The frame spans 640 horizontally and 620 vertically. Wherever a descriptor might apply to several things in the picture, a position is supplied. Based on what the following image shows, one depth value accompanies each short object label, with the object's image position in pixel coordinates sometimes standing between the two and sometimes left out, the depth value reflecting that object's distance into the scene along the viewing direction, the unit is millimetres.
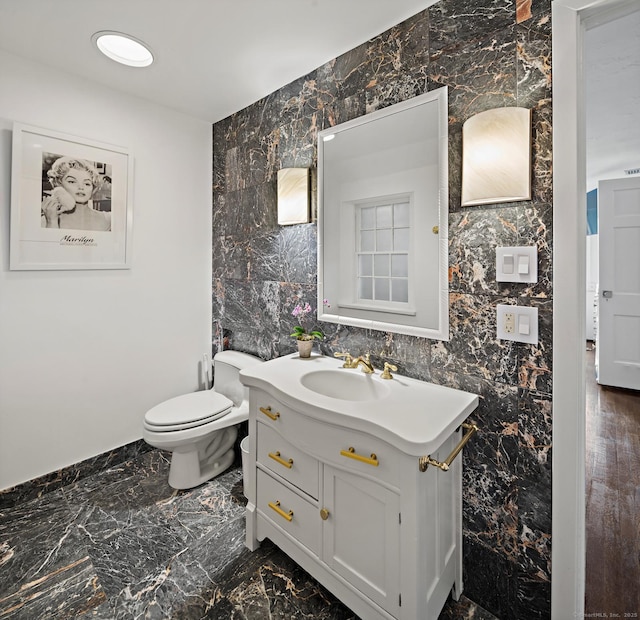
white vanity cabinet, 1146
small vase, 1950
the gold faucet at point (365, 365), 1694
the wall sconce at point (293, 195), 2035
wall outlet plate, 1299
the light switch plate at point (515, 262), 1288
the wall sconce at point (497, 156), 1263
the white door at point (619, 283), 3486
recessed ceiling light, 1777
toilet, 2035
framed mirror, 1543
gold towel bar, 1109
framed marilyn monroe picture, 1951
